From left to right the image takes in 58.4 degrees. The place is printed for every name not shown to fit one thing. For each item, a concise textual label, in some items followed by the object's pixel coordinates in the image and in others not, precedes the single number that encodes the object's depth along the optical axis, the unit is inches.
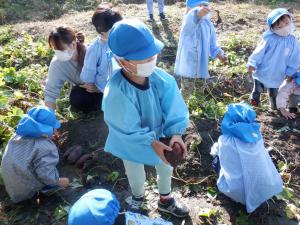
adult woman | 110.9
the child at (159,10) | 213.3
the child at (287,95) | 124.1
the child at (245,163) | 87.3
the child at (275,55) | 117.8
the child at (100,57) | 105.9
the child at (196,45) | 122.6
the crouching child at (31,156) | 89.3
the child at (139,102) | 68.1
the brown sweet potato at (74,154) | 107.6
